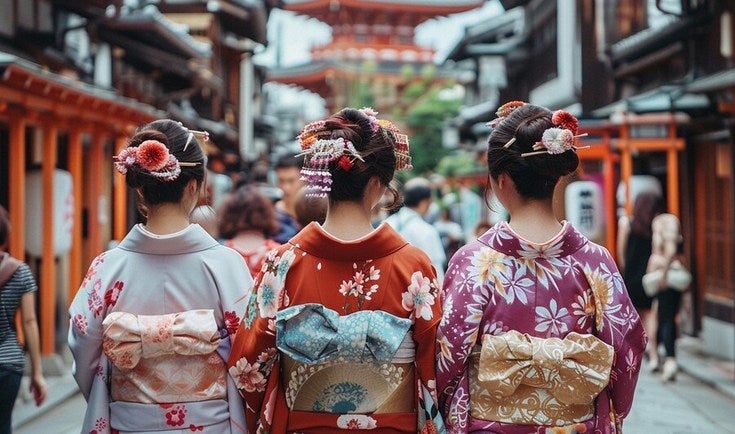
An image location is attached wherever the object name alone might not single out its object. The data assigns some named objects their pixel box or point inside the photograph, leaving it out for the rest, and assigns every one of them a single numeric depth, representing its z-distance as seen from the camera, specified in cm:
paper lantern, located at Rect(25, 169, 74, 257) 1118
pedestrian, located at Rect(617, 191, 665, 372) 1119
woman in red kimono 371
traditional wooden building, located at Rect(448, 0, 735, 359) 1280
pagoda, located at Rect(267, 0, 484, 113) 5359
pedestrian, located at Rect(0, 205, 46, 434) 532
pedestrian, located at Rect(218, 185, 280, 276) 634
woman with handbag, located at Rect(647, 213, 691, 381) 1066
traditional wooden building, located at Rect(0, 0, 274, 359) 1023
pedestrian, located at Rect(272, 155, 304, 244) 841
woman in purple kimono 369
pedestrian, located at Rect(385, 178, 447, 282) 821
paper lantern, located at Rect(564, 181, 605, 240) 1517
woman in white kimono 391
